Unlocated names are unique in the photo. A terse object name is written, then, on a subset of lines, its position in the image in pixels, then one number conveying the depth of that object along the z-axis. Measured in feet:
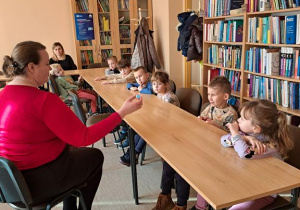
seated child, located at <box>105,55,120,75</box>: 13.65
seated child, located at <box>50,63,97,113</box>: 13.23
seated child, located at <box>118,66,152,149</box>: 9.76
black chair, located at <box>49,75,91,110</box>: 12.66
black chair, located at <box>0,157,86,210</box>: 4.08
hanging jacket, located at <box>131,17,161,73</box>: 17.08
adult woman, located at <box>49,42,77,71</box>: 16.03
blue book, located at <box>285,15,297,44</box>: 8.70
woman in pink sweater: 4.25
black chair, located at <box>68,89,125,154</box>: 7.66
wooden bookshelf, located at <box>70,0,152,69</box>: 18.60
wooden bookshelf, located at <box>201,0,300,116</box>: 9.20
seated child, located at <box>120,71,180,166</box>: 8.45
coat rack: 18.08
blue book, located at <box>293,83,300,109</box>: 9.06
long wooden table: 3.45
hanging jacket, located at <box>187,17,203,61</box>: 13.69
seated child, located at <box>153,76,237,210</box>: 6.33
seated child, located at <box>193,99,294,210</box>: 4.34
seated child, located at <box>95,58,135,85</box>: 11.33
